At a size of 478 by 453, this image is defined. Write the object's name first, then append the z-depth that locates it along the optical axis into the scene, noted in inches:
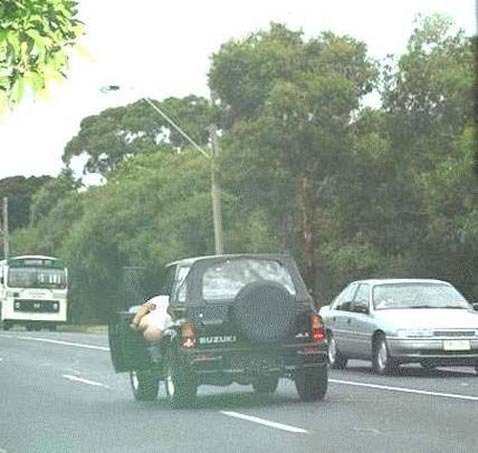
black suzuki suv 685.9
